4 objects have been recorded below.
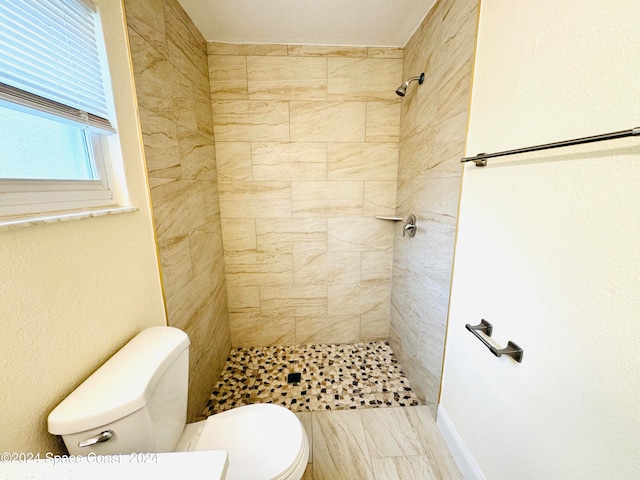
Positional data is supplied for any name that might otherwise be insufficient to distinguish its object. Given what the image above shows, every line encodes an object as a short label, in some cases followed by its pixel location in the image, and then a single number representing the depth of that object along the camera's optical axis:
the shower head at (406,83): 1.51
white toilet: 0.64
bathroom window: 0.60
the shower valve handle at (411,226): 1.66
